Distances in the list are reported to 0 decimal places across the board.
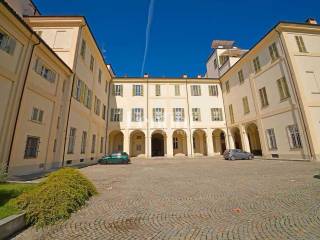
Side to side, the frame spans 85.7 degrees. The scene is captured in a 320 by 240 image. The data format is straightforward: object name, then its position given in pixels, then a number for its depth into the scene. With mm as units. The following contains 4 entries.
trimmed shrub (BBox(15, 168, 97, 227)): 3754
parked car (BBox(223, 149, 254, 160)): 18859
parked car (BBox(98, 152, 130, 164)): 18000
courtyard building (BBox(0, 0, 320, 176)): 9258
